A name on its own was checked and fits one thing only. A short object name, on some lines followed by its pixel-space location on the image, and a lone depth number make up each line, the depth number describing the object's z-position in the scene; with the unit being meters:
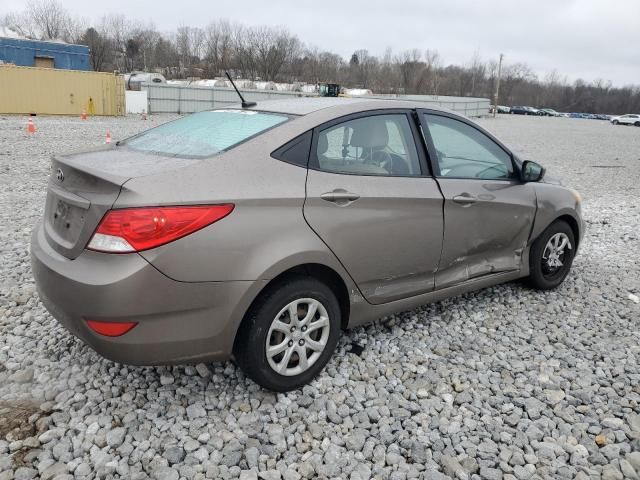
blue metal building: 37.72
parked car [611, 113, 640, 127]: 54.74
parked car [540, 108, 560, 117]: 79.88
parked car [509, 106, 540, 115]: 77.12
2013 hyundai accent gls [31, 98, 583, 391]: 2.45
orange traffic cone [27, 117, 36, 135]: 17.02
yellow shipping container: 25.69
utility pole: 54.19
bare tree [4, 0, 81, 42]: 74.19
